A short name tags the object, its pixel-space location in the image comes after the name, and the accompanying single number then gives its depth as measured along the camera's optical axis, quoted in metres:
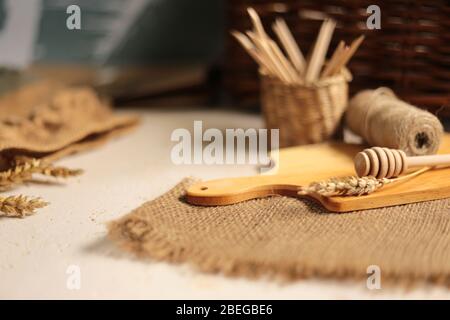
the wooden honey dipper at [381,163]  0.70
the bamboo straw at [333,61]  0.83
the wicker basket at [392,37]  0.89
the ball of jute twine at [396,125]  0.77
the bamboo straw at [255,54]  0.86
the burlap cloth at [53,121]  0.85
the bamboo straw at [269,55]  0.84
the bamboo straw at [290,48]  0.90
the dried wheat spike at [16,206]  0.69
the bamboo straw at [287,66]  0.86
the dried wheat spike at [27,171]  0.75
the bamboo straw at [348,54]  0.84
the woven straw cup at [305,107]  0.85
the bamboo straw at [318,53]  0.88
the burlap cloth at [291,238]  0.56
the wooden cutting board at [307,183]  0.68
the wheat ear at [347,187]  0.67
